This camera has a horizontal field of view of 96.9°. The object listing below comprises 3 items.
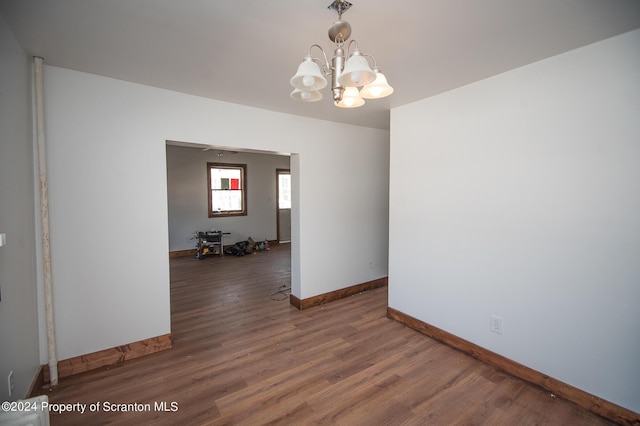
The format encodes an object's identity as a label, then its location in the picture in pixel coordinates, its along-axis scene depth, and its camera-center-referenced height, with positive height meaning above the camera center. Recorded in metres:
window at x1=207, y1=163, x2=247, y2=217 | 7.10 +0.39
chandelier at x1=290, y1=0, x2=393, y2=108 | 1.16 +0.56
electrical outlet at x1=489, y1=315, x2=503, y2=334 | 2.40 -1.03
